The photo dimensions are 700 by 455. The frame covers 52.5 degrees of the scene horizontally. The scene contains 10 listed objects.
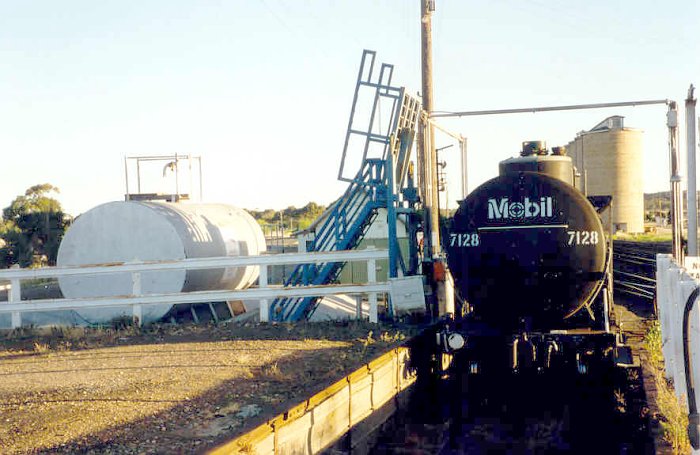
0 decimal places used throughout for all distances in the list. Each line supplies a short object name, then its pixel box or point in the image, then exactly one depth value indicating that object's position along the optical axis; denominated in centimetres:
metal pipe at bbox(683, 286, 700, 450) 462
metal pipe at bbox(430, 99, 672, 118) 1180
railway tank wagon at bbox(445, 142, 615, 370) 820
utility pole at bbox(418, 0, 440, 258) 1204
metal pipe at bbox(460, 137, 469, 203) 1316
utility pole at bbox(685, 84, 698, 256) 1199
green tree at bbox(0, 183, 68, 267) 2730
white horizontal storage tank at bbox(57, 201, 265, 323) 1390
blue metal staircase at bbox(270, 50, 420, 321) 1282
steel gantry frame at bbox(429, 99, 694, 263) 1153
